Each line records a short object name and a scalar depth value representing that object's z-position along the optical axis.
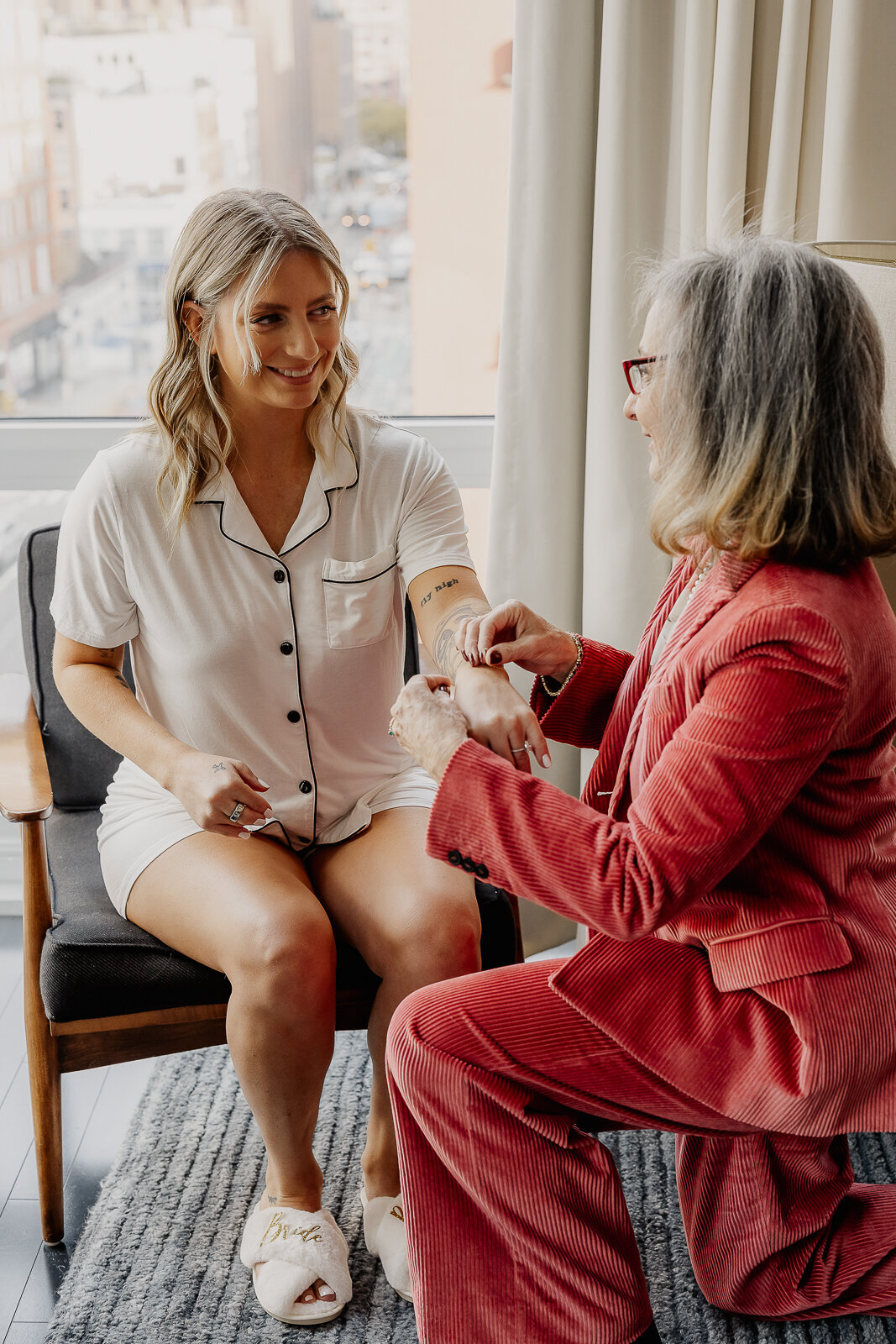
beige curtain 1.99
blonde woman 1.62
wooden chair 1.66
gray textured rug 1.60
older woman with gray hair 1.19
